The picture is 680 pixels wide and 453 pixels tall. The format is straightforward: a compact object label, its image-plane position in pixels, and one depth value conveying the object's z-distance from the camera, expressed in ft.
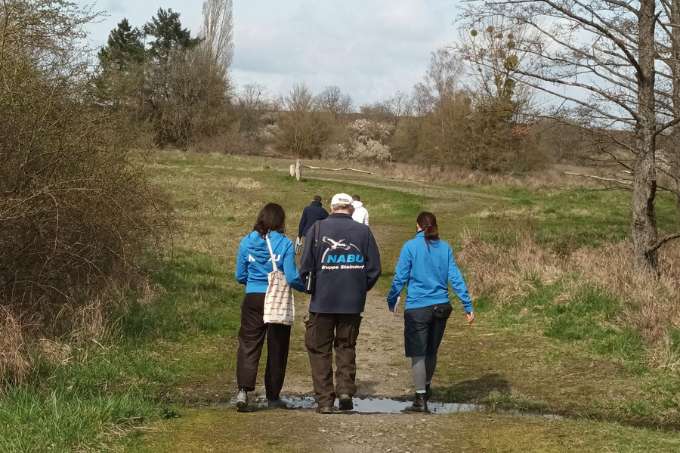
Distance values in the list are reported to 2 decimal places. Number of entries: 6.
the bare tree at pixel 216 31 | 224.74
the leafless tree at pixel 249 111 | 215.31
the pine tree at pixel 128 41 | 199.93
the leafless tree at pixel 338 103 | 274.16
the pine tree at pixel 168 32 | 221.46
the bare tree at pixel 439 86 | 177.99
